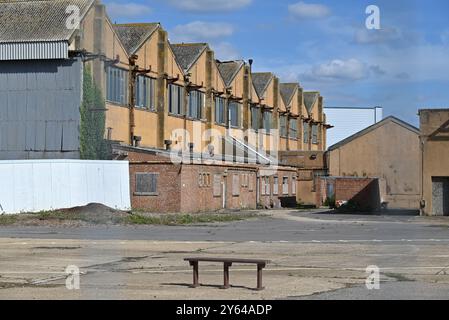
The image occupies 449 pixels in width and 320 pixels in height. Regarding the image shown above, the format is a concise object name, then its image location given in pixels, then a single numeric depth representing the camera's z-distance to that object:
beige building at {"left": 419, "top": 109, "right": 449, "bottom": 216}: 51.12
